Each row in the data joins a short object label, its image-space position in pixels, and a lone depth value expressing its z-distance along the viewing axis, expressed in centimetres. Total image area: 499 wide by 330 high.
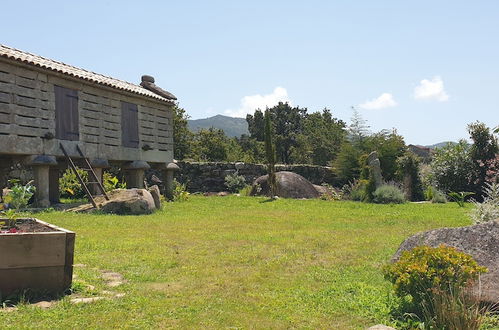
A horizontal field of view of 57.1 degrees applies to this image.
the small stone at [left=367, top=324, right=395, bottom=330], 391
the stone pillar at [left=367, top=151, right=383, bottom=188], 1983
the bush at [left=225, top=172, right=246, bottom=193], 2548
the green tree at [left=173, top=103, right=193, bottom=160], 4275
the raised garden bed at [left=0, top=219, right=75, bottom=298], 496
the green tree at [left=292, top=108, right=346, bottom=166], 4397
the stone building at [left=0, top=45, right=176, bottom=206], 1403
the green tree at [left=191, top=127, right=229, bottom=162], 4444
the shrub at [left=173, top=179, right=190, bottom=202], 2080
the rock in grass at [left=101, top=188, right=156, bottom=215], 1430
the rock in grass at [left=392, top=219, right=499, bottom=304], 466
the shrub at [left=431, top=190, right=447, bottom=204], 2022
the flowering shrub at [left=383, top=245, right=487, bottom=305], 446
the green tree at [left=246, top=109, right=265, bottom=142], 6172
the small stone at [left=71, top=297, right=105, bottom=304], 496
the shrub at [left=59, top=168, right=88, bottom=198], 2044
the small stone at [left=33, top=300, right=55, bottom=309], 483
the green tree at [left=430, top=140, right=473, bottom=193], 2326
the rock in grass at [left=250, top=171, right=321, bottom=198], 2236
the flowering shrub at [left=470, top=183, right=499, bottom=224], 899
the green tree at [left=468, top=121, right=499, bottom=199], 2308
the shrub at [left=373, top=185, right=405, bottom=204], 1897
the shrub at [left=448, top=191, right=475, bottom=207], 2151
